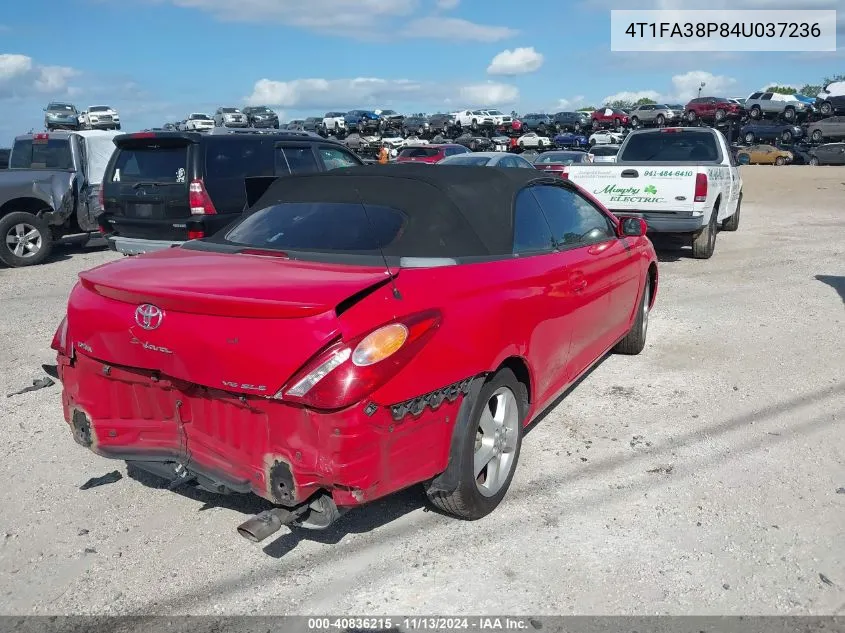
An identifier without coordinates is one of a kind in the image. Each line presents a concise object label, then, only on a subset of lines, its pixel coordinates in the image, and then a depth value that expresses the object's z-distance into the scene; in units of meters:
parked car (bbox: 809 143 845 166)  36.19
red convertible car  2.73
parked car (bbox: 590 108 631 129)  50.23
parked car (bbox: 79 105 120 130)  41.62
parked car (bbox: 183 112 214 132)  46.44
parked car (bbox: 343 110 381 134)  53.81
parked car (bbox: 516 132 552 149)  45.55
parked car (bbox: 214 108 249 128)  46.62
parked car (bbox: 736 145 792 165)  39.50
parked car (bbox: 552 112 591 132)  50.97
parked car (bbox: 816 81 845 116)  41.75
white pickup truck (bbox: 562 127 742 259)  10.17
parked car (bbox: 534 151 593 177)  21.95
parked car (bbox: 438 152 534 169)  17.70
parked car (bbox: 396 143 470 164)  24.17
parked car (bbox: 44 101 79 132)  39.34
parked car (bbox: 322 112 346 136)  53.41
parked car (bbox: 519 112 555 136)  51.34
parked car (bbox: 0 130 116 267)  10.61
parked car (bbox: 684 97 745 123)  45.25
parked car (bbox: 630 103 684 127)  46.56
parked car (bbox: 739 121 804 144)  42.38
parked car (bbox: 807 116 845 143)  39.47
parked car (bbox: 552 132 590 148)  45.19
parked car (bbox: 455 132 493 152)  41.72
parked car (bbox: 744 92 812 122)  45.81
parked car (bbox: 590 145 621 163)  26.95
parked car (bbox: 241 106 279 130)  48.69
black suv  8.38
